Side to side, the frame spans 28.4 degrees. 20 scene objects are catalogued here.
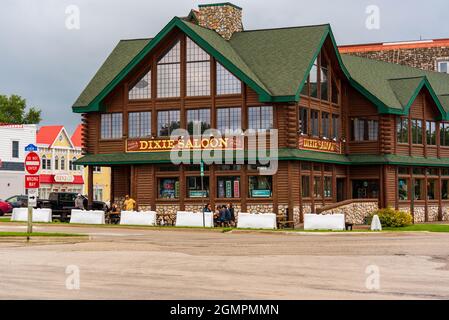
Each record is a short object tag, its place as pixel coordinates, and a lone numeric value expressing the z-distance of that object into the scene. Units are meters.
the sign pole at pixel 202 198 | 42.69
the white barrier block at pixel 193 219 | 43.78
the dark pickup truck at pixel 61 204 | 52.06
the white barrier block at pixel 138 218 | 45.00
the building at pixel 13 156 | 80.69
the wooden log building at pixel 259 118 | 48.31
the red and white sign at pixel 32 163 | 31.42
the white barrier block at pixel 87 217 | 46.31
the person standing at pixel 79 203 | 50.71
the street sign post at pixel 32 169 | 31.42
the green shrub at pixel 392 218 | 46.56
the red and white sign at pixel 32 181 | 31.42
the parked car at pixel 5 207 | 64.88
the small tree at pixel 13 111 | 115.94
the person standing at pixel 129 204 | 48.88
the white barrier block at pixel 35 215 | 47.88
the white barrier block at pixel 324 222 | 41.56
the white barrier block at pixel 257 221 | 42.06
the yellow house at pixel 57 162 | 93.75
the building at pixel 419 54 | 77.06
